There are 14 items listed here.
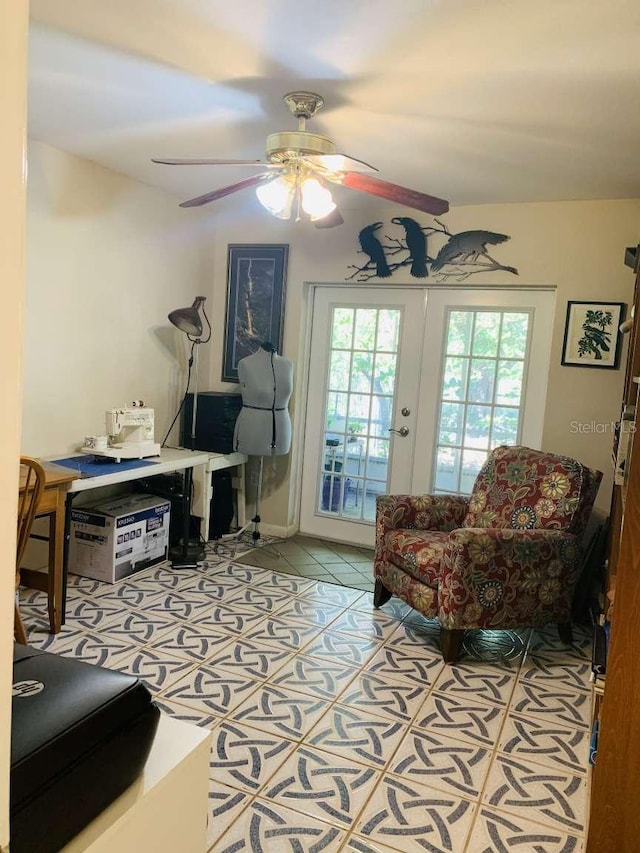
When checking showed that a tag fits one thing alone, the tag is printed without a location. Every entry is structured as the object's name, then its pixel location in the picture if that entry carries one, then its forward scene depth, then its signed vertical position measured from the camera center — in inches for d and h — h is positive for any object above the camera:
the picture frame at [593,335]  146.4 +12.7
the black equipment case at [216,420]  175.6 -15.5
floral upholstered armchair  114.3 -31.2
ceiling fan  96.2 +30.6
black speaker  178.5 -39.2
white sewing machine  143.2 -18.2
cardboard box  145.1 -41.9
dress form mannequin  169.2 -8.4
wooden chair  102.2 -24.6
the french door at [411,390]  161.5 -3.2
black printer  30.3 -19.9
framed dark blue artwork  182.2 +19.1
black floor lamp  159.5 -33.8
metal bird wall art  158.7 +31.8
